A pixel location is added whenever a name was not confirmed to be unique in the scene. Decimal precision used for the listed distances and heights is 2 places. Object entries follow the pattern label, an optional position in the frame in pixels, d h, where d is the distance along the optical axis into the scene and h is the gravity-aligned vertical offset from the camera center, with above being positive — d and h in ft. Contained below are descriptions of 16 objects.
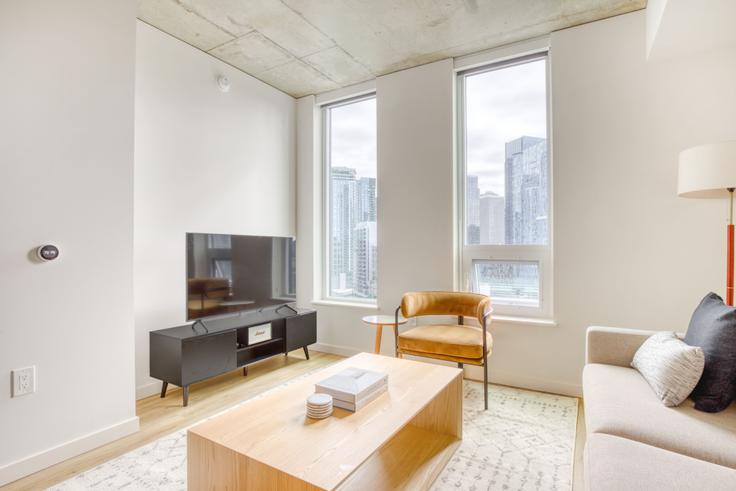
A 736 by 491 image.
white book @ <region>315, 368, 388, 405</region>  5.61 -2.09
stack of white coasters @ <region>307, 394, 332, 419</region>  5.26 -2.19
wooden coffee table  4.24 -2.34
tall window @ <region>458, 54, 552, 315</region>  10.46 +1.80
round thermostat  6.48 -0.03
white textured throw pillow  5.27 -1.76
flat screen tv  9.66 -0.67
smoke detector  11.37 +4.93
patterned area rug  6.01 -3.67
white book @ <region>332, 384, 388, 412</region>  5.54 -2.27
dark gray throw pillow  5.11 -1.57
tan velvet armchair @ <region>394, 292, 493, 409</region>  8.70 -2.12
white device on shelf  10.60 -2.38
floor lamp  6.54 +1.27
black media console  8.86 -2.47
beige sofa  3.74 -2.24
